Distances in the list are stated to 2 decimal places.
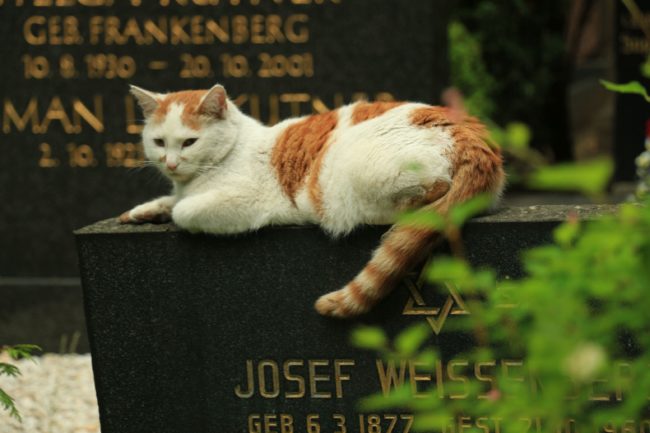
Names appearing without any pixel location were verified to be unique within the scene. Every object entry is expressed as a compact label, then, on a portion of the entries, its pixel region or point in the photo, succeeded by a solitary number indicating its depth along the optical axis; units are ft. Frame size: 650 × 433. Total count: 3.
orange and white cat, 21.18
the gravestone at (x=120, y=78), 38.09
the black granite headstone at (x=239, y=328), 22.66
